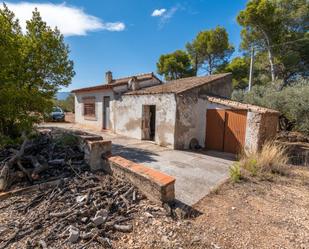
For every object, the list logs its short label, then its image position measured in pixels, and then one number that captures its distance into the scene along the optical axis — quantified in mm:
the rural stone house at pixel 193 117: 8164
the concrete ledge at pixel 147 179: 3887
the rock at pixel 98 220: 3406
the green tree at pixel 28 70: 5902
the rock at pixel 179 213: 3701
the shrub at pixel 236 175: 5438
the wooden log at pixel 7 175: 4407
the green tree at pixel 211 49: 21188
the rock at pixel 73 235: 3051
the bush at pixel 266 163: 6065
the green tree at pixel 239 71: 19828
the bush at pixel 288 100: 10320
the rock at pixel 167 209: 3735
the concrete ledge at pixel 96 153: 5332
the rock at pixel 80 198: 3969
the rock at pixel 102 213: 3564
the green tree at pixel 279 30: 15148
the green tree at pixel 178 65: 24859
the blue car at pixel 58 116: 19688
